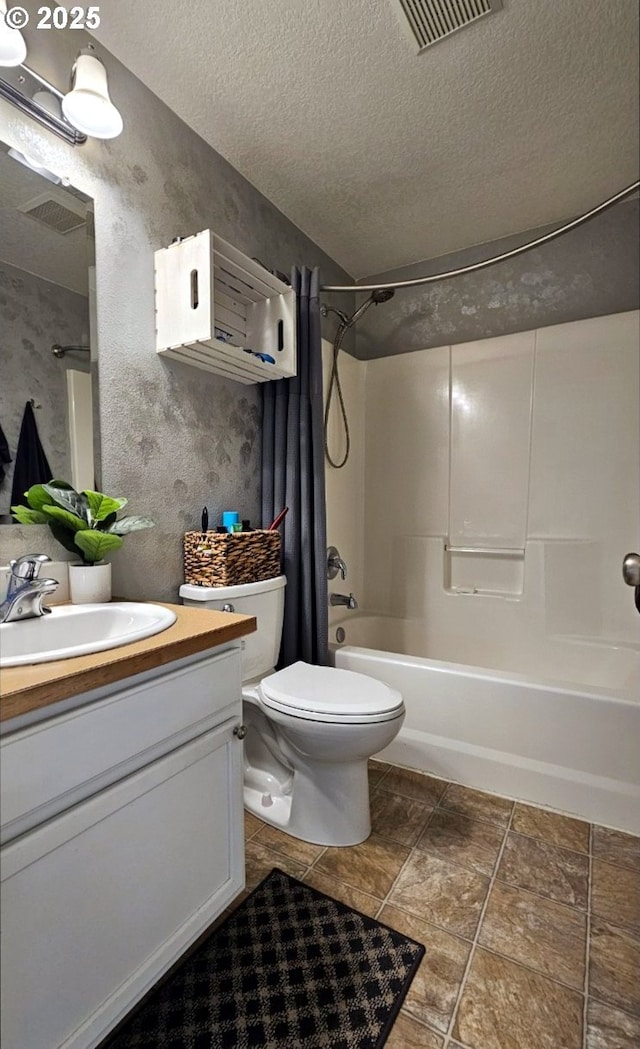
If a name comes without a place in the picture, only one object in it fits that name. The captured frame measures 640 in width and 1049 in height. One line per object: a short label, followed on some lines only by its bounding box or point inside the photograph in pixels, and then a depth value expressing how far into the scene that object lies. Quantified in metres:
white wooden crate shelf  1.39
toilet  1.30
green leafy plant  1.15
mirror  1.13
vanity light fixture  1.11
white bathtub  1.47
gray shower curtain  1.83
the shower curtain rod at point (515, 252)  1.45
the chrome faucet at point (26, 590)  0.98
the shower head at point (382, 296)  2.26
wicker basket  1.50
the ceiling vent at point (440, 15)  1.23
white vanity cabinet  0.67
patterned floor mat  0.90
